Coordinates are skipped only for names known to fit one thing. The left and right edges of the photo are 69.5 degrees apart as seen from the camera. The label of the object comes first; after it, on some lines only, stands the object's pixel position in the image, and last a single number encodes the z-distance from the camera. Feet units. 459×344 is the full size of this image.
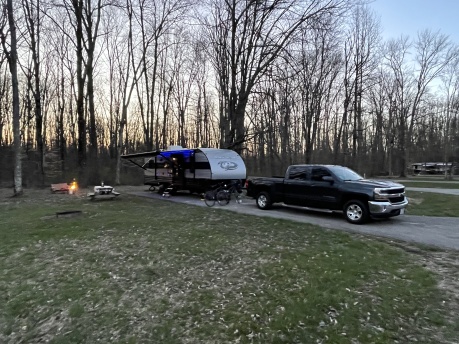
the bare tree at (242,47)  57.41
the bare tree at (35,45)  77.79
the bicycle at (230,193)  49.65
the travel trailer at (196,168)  55.06
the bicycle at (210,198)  48.11
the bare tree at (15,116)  53.06
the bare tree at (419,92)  142.10
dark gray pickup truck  34.30
